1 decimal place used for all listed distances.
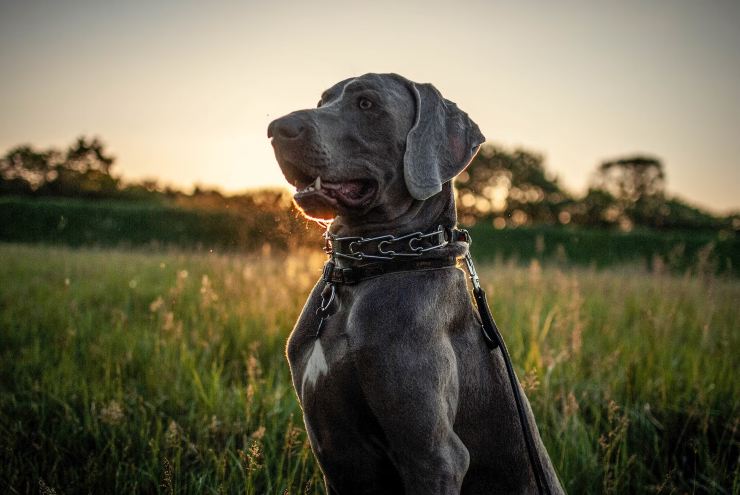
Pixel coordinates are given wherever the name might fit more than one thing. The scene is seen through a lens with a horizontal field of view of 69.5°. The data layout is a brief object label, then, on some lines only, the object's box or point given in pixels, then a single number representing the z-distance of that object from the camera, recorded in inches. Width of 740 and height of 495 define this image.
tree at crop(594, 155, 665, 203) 2058.3
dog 63.1
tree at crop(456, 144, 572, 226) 1705.2
